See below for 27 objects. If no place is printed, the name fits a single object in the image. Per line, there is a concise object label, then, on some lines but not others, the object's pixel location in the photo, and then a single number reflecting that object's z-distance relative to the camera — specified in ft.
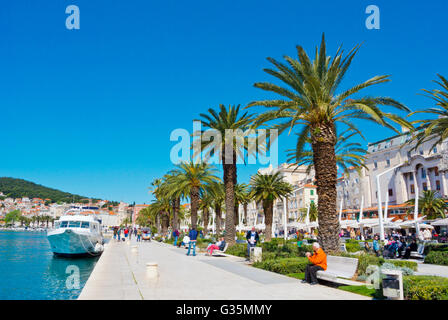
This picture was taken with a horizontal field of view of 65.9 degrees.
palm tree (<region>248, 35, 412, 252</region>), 48.83
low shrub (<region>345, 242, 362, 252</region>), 75.82
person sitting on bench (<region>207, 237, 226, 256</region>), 71.72
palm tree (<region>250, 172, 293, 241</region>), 130.41
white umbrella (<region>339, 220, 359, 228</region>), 139.44
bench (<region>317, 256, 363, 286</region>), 31.22
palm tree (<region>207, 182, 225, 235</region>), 117.91
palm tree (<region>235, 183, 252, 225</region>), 162.30
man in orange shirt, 32.96
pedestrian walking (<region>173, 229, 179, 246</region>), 119.29
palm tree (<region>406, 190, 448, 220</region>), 168.66
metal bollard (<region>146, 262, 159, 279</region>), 34.45
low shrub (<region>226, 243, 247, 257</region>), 67.89
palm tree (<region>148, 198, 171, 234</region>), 193.41
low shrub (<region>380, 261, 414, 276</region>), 32.83
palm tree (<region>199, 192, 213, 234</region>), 176.59
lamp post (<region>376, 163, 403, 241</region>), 85.25
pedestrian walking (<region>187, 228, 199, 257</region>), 70.49
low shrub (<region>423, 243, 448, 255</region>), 64.03
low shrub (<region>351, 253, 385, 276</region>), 35.30
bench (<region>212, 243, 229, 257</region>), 70.33
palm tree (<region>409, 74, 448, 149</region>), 61.05
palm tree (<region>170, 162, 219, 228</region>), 116.16
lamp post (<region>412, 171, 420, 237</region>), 103.08
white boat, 96.12
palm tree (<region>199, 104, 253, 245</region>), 83.41
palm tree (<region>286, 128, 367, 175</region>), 80.07
